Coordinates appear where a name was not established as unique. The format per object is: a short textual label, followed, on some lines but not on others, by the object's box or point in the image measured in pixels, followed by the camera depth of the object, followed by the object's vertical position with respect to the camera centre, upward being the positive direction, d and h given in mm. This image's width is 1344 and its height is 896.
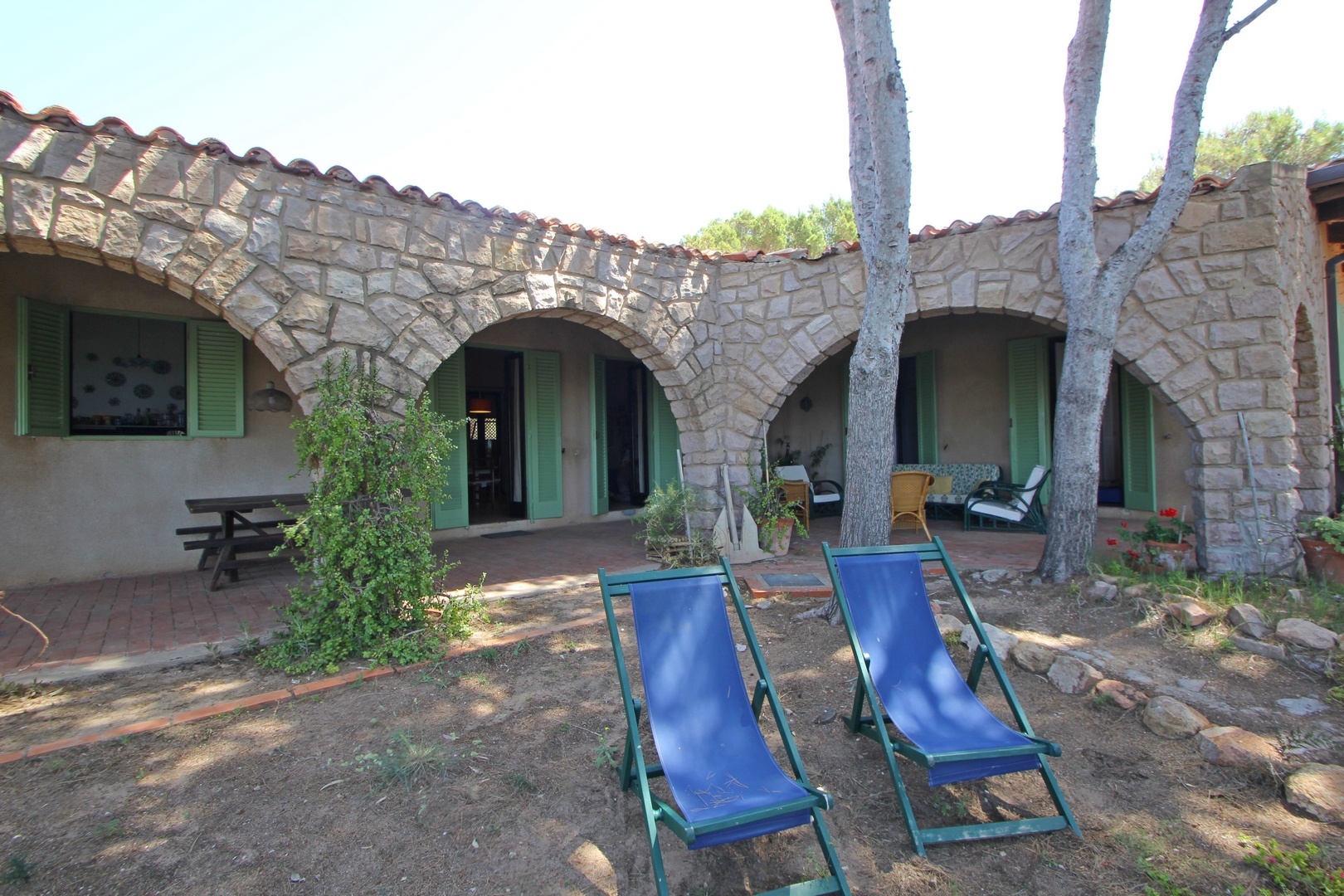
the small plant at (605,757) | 2666 -1180
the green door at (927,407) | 8711 +605
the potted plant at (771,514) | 6266 -543
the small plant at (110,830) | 2205 -1182
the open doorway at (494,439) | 8211 +324
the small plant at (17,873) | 1968 -1173
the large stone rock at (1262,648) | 3635 -1087
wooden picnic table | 5031 -536
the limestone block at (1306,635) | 3623 -1018
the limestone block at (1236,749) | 2525 -1145
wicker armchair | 7078 -411
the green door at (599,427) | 8609 +397
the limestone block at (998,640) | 3693 -1035
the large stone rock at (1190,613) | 4031 -985
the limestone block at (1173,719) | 2820 -1136
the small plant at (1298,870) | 1915 -1232
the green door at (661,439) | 8695 +239
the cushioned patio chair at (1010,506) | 7109 -574
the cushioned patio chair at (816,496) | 8203 -517
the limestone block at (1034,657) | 3508 -1071
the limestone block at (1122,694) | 3082 -1120
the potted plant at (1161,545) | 5059 -726
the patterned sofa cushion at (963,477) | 8109 -298
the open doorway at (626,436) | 9320 +355
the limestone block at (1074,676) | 3283 -1099
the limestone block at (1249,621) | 3852 -997
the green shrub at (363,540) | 3684 -430
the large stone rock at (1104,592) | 4590 -958
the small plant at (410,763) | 2553 -1158
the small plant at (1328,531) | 4602 -582
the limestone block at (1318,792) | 2240 -1166
